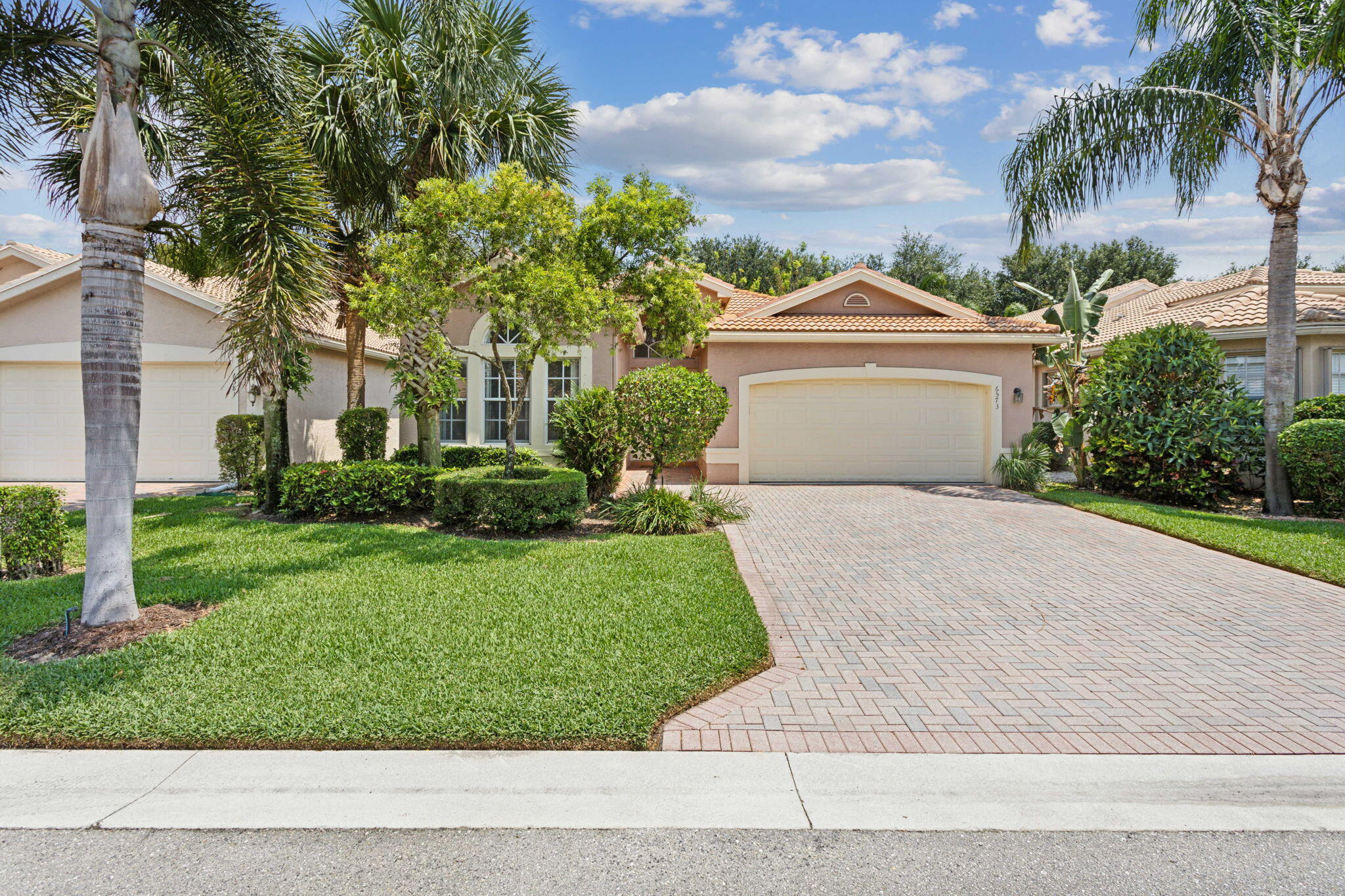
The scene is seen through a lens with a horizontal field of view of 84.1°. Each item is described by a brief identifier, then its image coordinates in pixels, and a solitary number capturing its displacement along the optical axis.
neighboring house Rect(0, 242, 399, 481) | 15.21
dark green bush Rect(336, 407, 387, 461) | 14.65
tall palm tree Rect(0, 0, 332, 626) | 5.70
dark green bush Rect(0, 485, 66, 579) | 7.79
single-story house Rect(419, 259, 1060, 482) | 15.76
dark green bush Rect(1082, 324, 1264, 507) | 12.71
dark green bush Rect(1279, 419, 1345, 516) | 11.50
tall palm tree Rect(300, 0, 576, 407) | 11.22
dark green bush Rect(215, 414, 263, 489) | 14.30
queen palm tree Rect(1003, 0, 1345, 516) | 11.66
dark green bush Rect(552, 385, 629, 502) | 12.31
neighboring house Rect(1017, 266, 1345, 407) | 14.44
